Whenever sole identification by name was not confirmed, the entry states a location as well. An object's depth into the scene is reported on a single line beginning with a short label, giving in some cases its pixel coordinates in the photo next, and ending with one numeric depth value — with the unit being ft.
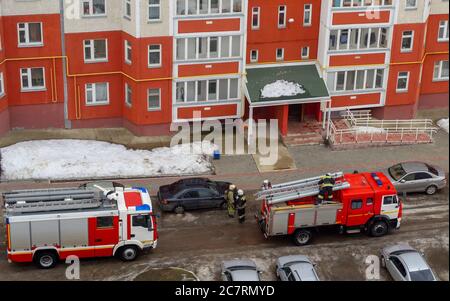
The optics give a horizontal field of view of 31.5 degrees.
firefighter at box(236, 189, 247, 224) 121.19
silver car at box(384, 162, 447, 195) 130.72
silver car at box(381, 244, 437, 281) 106.11
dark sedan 124.67
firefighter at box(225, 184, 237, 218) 122.72
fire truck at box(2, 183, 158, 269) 106.32
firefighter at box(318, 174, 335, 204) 114.42
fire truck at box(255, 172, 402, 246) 114.62
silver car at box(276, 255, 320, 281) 105.09
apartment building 139.64
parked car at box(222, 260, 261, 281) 104.34
